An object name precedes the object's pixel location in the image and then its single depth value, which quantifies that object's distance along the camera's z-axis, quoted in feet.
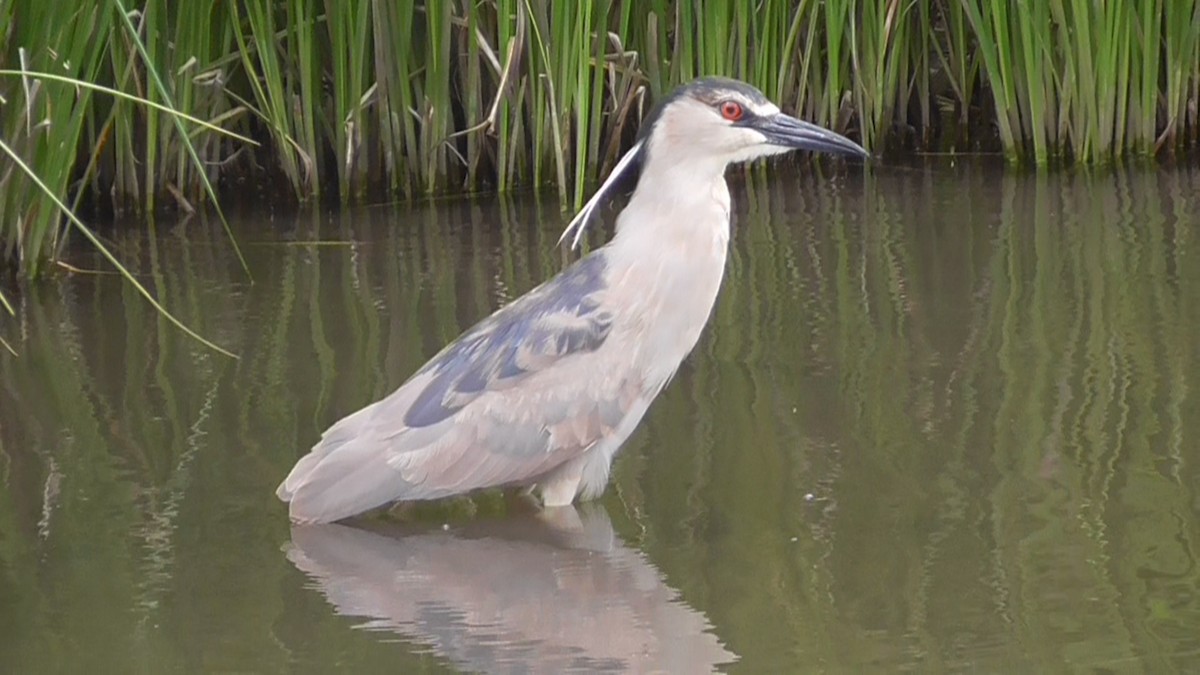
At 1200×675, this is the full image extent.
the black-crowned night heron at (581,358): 29.55
